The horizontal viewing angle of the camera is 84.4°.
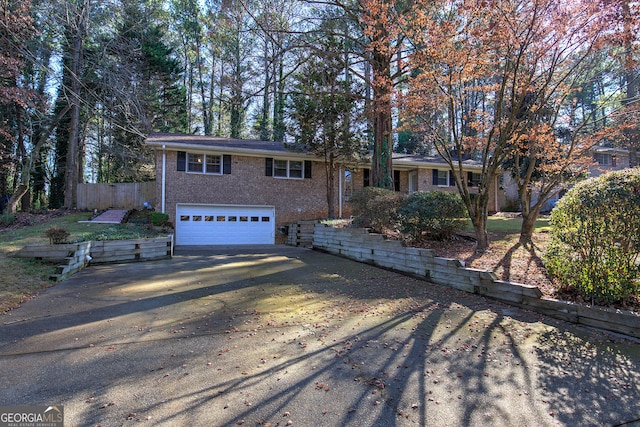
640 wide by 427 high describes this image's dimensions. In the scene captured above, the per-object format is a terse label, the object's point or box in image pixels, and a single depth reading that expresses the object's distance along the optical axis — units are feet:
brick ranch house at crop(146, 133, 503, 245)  48.06
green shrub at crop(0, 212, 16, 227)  45.27
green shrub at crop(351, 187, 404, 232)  31.72
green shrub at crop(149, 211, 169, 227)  44.88
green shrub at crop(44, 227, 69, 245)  27.73
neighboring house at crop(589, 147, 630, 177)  78.02
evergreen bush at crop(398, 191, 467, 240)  28.19
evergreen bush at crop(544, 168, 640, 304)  14.67
